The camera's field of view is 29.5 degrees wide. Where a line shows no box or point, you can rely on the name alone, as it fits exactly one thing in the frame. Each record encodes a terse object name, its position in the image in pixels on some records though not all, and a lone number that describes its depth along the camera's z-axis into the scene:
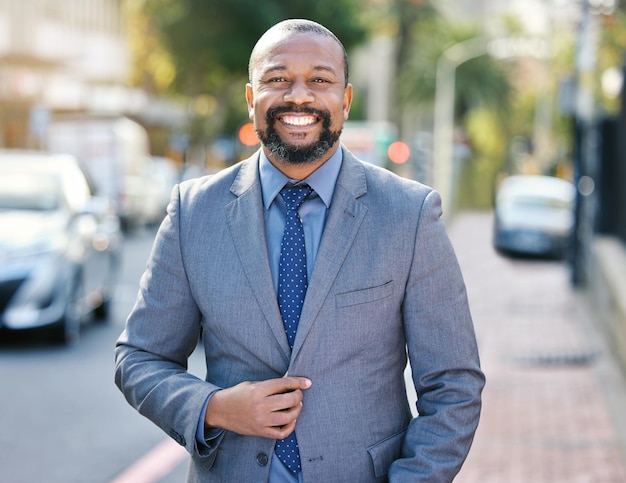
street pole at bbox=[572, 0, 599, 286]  17.45
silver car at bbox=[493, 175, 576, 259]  24.89
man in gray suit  2.65
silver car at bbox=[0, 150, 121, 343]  10.21
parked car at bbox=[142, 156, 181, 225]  31.47
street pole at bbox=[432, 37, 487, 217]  39.90
